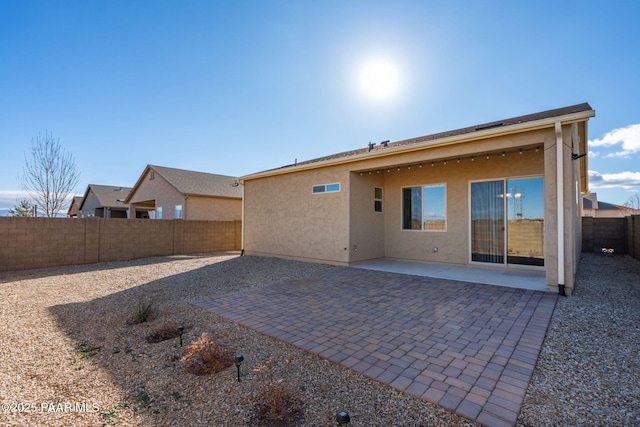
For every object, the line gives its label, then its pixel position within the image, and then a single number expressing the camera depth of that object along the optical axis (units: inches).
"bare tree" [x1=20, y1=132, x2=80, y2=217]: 580.7
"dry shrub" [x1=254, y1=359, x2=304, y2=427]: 90.1
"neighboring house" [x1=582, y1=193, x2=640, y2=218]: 1183.4
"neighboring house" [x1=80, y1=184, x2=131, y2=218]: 983.1
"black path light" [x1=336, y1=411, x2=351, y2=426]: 76.7
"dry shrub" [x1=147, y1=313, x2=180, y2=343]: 155.3
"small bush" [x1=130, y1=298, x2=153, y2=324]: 180.9
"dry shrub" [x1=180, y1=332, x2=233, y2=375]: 121.0
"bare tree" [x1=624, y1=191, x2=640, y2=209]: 1207.8
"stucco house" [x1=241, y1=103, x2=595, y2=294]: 224.5
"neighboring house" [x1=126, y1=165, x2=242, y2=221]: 709.9
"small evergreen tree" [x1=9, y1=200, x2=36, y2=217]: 783.6
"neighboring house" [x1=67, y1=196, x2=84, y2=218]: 1224.8
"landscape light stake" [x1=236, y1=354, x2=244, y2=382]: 111.4
